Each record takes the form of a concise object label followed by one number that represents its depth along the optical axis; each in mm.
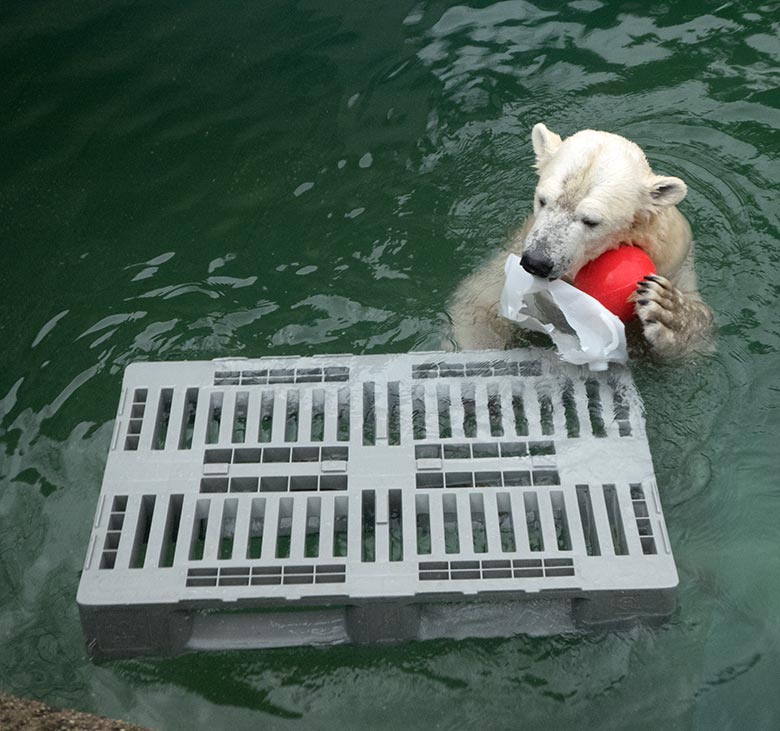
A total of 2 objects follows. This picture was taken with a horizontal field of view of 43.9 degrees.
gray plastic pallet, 2762
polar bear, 3230
